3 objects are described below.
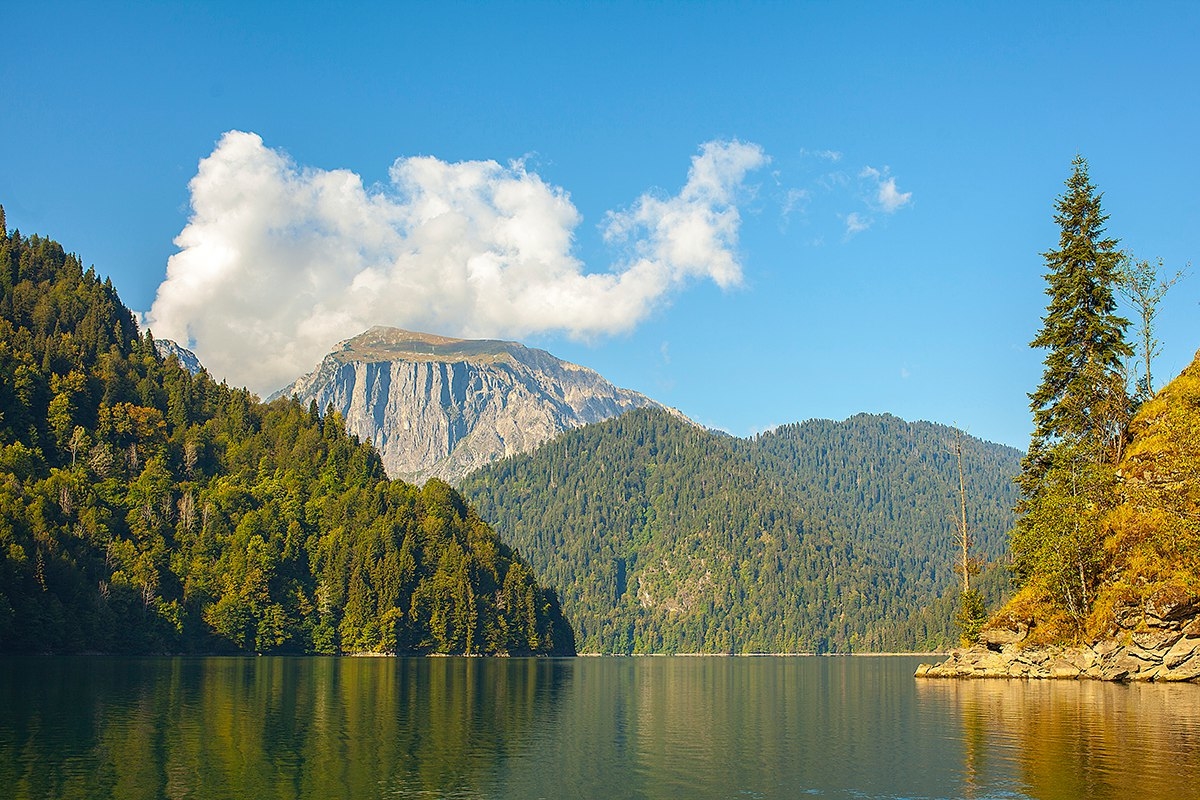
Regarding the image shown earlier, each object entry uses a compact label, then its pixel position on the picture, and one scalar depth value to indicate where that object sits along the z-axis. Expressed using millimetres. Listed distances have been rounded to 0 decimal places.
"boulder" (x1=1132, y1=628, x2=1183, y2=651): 90000
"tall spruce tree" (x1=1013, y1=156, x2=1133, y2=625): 99375
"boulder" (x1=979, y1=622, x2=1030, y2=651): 106562
